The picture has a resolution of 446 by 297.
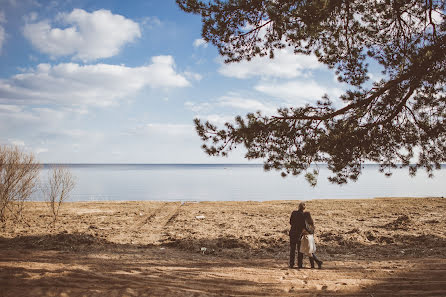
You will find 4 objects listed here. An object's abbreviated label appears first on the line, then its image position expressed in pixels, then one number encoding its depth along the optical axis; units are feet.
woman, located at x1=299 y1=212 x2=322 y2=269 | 23.71
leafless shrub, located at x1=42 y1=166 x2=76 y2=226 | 43.68
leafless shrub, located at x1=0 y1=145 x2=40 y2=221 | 41.02
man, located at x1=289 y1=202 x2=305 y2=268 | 24.35
